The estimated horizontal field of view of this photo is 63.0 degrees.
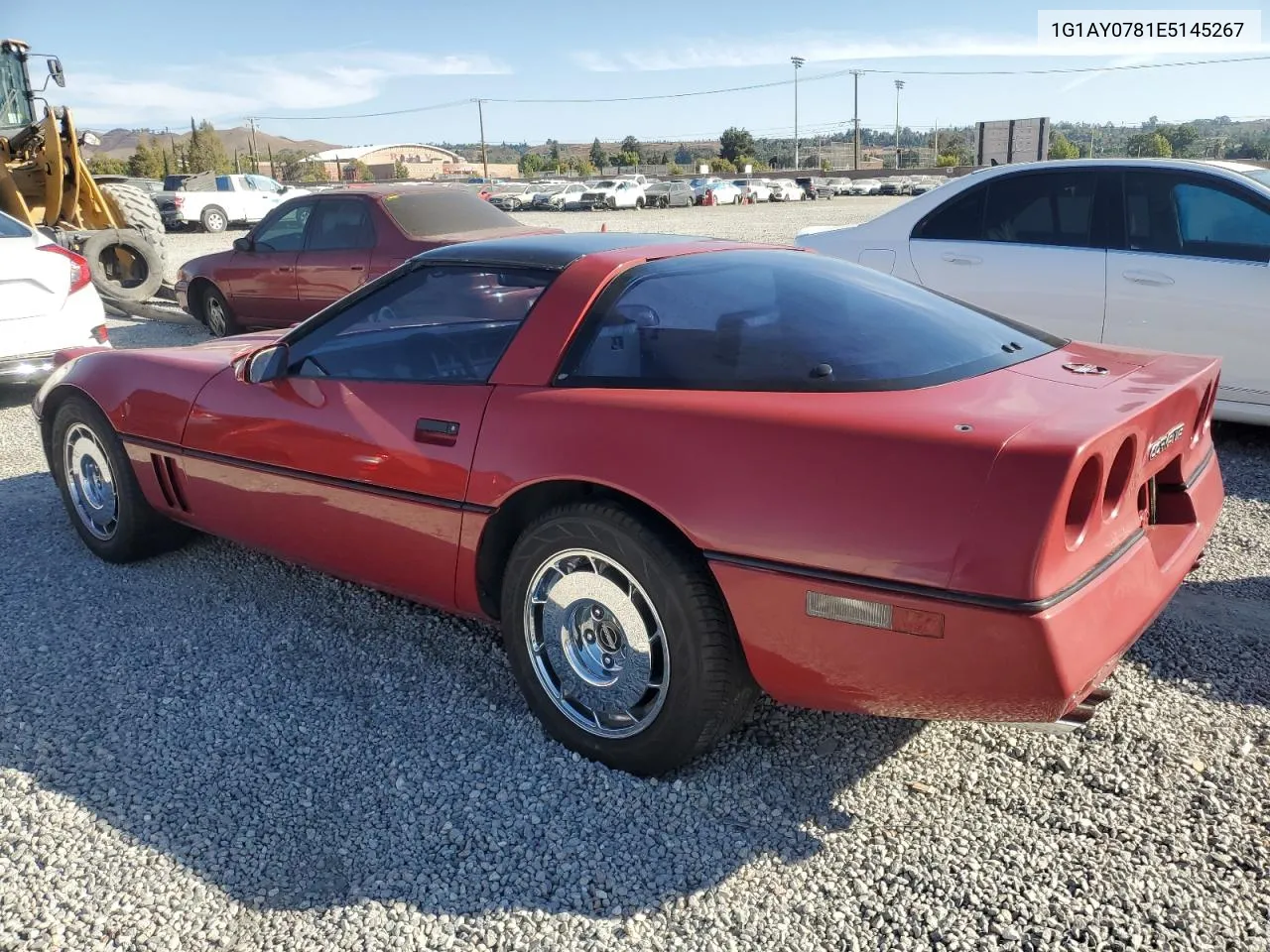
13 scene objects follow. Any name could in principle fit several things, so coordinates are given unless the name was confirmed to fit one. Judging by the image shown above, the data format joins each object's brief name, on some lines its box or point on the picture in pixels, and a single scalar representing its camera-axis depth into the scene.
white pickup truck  28.55
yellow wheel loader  12.14
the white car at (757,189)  50.08
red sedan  8.56
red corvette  2.17
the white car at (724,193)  46.84
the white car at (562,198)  44.06
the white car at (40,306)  6.84
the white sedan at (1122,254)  5.25
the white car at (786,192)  52.50
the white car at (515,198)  46.16
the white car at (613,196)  44.06
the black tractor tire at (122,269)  12.03
